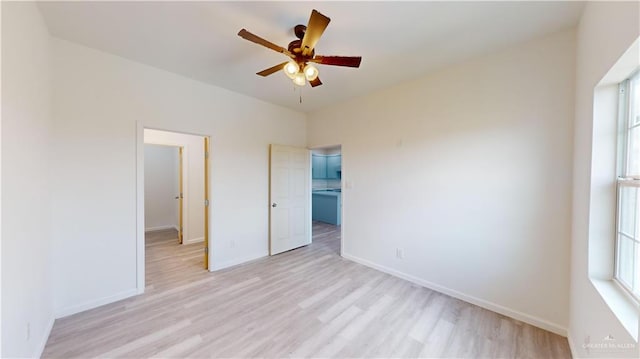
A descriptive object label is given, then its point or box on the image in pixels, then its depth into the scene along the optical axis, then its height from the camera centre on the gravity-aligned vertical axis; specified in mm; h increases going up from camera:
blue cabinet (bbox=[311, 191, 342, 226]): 6234 -888
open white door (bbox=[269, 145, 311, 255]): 3994 -432
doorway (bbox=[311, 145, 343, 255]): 5090 -677
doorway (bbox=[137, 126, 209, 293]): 3189 -789
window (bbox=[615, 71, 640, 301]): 1303 -71
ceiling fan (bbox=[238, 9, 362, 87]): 1724 +970
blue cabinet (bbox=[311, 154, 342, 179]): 7823 +347
